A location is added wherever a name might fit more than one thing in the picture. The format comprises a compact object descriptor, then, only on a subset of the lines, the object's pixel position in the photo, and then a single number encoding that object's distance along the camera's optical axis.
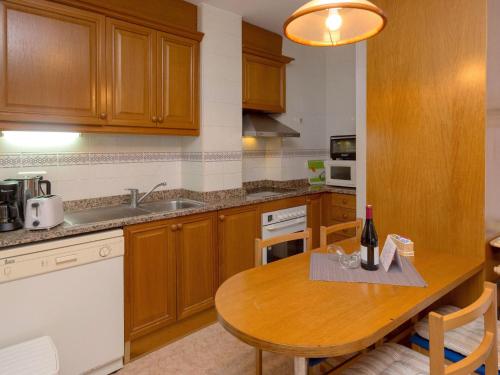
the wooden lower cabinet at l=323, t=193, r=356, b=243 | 3.27
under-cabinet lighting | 2.09
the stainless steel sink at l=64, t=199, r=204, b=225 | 2.20
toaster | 1.76
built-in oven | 2.89
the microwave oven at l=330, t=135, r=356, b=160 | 3.46
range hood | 3.07
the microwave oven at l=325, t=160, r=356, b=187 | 3.36
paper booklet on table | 1.41
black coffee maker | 1.75
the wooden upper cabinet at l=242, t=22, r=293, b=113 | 3.07
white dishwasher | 1.61
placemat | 1.32
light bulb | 1.27
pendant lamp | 1.30
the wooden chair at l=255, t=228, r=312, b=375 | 1.60
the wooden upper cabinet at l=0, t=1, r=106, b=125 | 1.81
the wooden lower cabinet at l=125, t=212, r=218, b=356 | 2.09
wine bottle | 1.42
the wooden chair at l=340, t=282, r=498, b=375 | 0.89
